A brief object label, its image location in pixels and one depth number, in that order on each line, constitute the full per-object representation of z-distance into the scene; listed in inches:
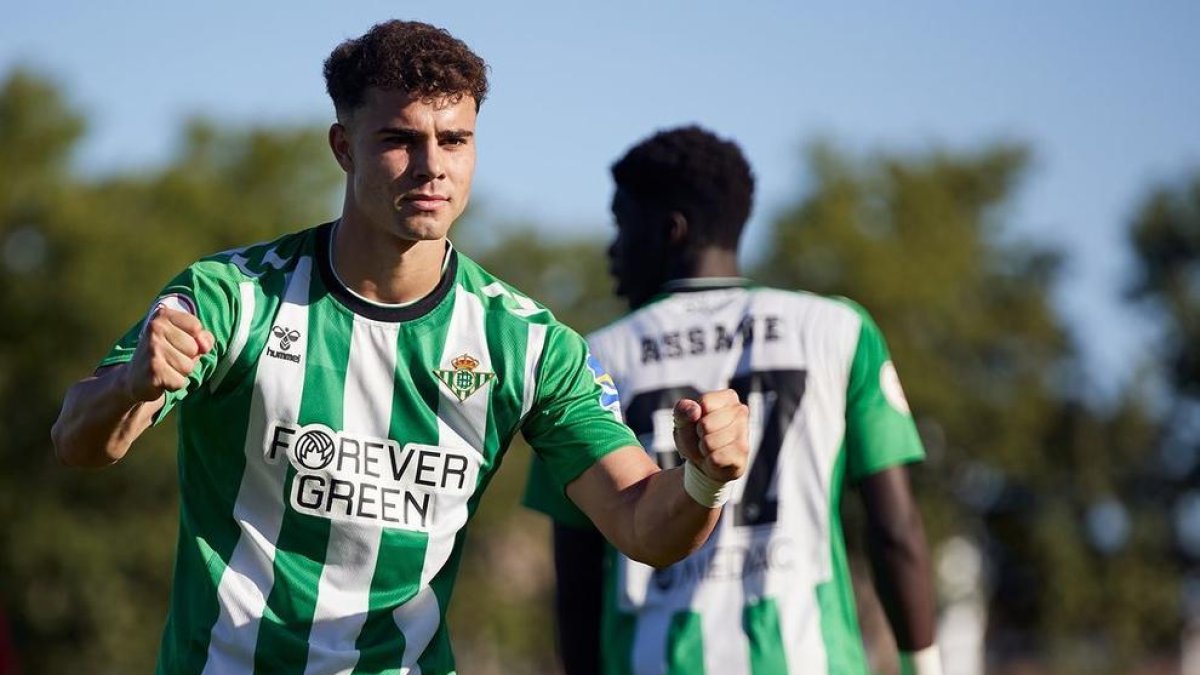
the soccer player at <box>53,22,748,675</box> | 394.9
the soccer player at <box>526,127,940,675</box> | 501.7
